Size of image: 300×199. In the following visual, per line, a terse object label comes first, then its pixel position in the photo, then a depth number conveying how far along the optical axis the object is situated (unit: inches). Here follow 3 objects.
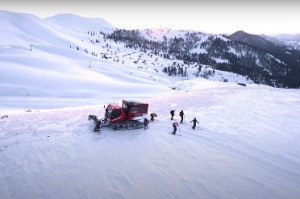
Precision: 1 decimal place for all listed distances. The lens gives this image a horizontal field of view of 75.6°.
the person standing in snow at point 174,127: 697.2
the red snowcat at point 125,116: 710.4
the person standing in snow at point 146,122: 720.3
